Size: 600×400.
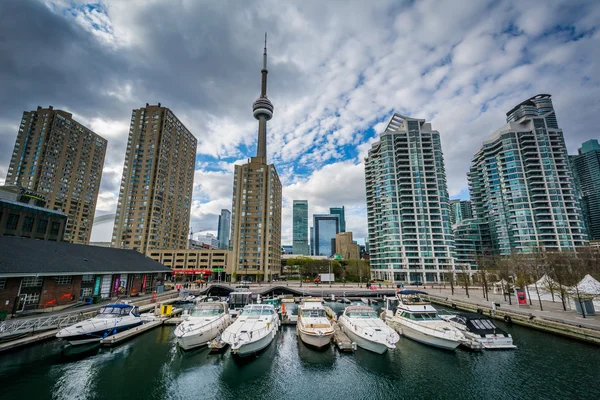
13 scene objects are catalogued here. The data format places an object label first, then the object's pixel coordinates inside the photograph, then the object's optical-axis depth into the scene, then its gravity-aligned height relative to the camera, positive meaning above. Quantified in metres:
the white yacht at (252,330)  19.56 -5.99
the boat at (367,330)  20.32 -6.08
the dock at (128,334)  22.92 -7.34
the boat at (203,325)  21.58 -6.03
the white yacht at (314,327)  21.73 -6.08
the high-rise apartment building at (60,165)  109.25 +40.02
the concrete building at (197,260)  100.44 -1.25
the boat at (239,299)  47.69 -7.62
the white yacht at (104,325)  21.50 -6.02
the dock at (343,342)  21.81 -7.30
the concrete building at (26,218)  47.84 +7.58
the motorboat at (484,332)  22.25 -6.62
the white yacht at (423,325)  21.66 -6.30
